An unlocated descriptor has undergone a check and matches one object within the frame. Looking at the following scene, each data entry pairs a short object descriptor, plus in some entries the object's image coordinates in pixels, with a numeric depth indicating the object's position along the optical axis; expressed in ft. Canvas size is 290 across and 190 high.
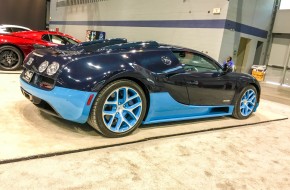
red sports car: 20.22
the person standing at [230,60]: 30.57
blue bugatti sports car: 8.75
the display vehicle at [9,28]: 29.17
